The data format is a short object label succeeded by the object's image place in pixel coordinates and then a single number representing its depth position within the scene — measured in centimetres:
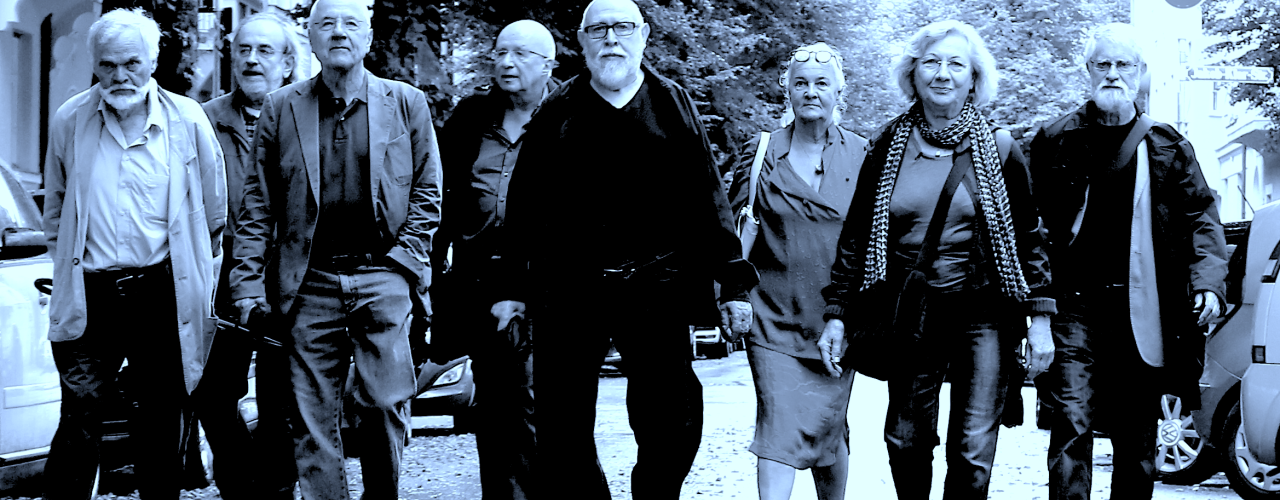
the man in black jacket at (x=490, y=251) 714
